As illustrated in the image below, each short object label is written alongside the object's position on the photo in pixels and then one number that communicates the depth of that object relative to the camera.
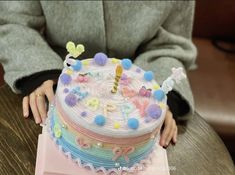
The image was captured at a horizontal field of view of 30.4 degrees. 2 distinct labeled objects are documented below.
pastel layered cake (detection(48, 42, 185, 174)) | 0.60
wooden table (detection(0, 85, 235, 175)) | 0.68
